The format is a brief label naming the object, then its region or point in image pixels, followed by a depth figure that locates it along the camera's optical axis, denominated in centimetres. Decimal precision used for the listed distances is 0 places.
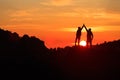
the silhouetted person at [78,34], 5309
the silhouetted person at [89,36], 5356
